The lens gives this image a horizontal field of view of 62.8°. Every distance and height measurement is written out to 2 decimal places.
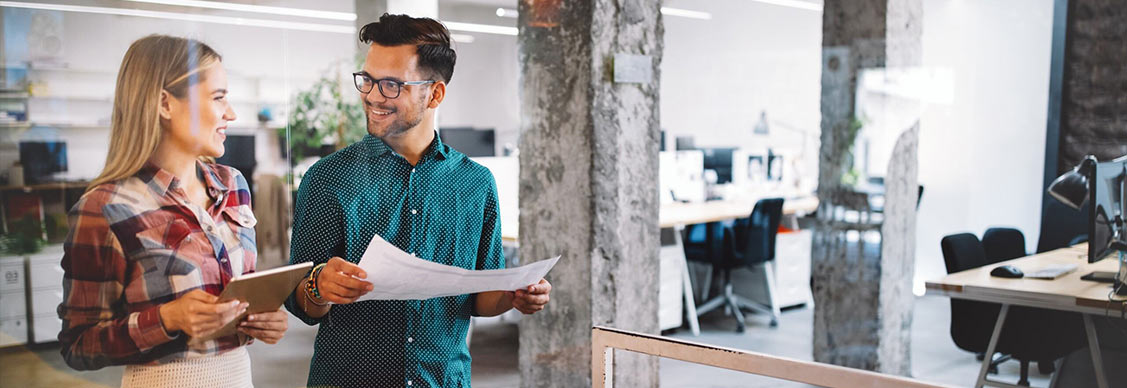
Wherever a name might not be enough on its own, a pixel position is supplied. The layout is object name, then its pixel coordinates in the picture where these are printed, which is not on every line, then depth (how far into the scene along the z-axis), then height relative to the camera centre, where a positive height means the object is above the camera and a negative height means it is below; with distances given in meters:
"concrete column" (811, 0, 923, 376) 4.06 -0.50
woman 1.49 -0.22
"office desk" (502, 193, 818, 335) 5.41 -0.60
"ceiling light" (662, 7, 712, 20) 4.14 +0.47
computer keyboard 3.31 -0.54
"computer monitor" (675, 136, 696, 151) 4.76 -0.14
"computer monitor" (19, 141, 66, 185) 1.69 -0.09
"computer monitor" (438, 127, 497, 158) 3.10 -0.10
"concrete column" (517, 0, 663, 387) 3.36 -0.18
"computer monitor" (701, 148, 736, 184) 4.96 -0.24
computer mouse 3.44 -0.56
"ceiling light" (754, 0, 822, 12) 4.24 +0.52
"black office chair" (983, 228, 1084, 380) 3.30 -0.77
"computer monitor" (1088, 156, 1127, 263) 3.07 -0.29
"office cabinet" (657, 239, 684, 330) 5.50 -1.02
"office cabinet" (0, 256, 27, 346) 1.72 -0.36
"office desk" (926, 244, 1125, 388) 3.20 -0.61
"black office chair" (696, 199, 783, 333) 5.30 -0.81
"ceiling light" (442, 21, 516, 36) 3.07 +0.30
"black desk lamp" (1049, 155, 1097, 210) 3.32 -0.24
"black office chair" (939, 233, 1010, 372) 3.55 -0.73
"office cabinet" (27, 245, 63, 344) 1.61 -0.33
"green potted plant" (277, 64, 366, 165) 2.02 -0.02
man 1.73 -0.20
